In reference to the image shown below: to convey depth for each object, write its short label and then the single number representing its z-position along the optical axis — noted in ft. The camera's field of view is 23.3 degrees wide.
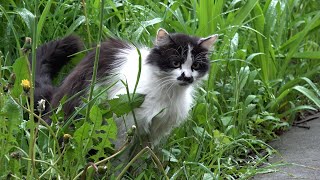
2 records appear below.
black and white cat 11.94
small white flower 7.82
